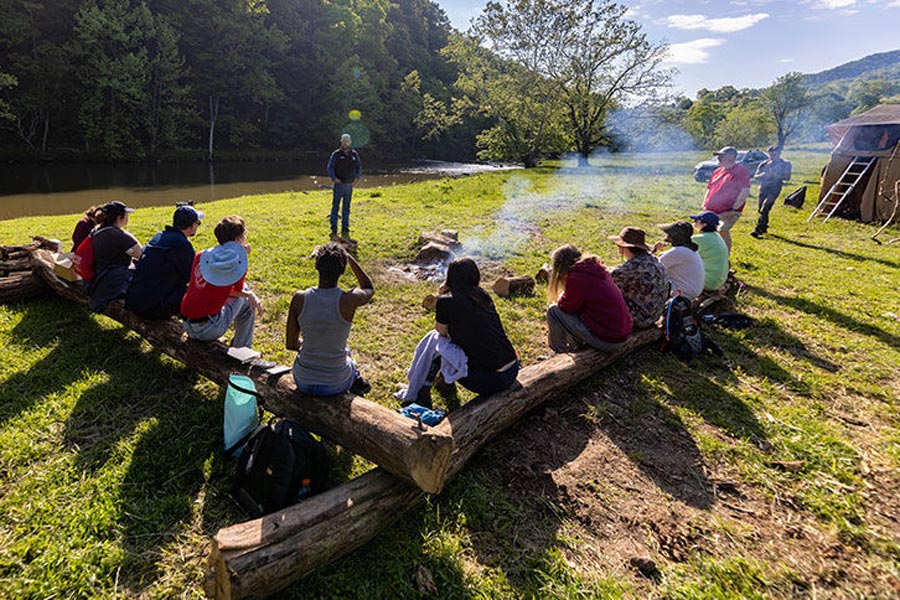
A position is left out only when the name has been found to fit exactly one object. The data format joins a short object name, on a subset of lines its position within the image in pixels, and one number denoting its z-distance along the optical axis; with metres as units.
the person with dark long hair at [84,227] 5.11
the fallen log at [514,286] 6.78
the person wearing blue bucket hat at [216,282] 3.84
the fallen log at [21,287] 5.61
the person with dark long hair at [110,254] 4.62
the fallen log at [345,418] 2.69
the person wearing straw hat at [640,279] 4.90
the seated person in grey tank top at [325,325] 3.20
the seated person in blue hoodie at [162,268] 4.18
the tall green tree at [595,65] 27.21
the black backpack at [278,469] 2.72
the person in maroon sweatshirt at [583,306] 4.37
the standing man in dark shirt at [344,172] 9.05
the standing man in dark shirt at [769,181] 11.29
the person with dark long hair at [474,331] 3.57
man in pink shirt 7.45
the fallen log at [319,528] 2.12
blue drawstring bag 3.21
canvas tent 14.11
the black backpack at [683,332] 5.09
